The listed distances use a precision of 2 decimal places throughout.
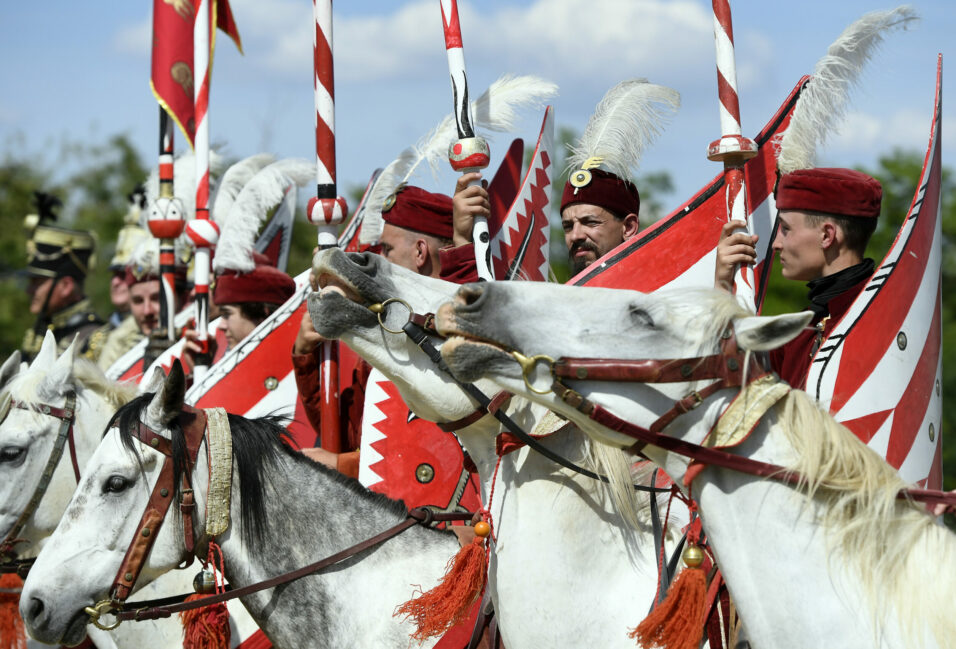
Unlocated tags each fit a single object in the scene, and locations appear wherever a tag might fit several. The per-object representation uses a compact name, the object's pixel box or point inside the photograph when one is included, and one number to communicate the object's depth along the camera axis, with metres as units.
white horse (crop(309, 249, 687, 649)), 5.86
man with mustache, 8.79
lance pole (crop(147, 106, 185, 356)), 12.70
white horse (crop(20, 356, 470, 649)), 7.08
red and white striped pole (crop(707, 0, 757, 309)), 6.52
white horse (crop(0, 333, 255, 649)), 9.41
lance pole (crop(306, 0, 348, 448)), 8.76
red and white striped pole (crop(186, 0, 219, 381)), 11.64
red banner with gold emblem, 13.42
